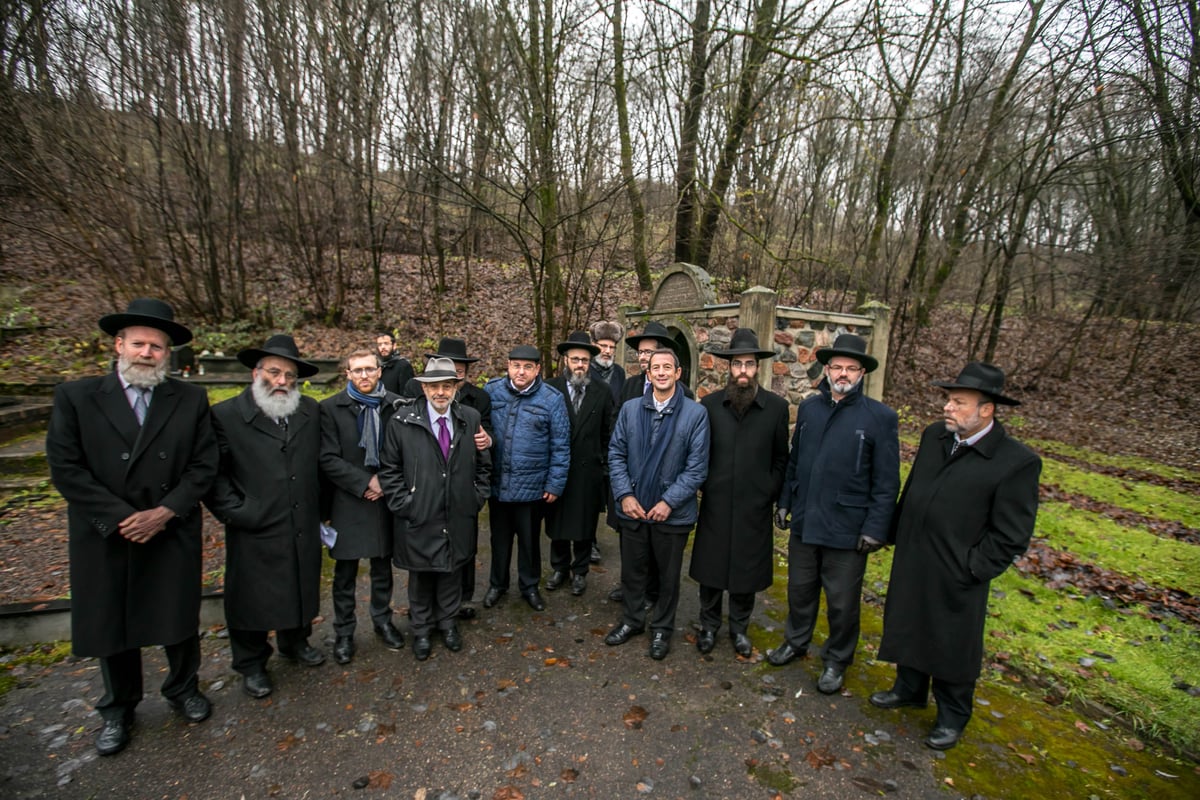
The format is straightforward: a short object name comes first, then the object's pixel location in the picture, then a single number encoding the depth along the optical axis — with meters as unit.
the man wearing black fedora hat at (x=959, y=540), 2.89
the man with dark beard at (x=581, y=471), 4.82
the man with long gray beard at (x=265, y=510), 3.35
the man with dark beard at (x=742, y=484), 3.83
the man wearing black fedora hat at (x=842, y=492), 3.51
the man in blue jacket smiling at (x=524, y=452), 4.42
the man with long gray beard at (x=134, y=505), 2.79
